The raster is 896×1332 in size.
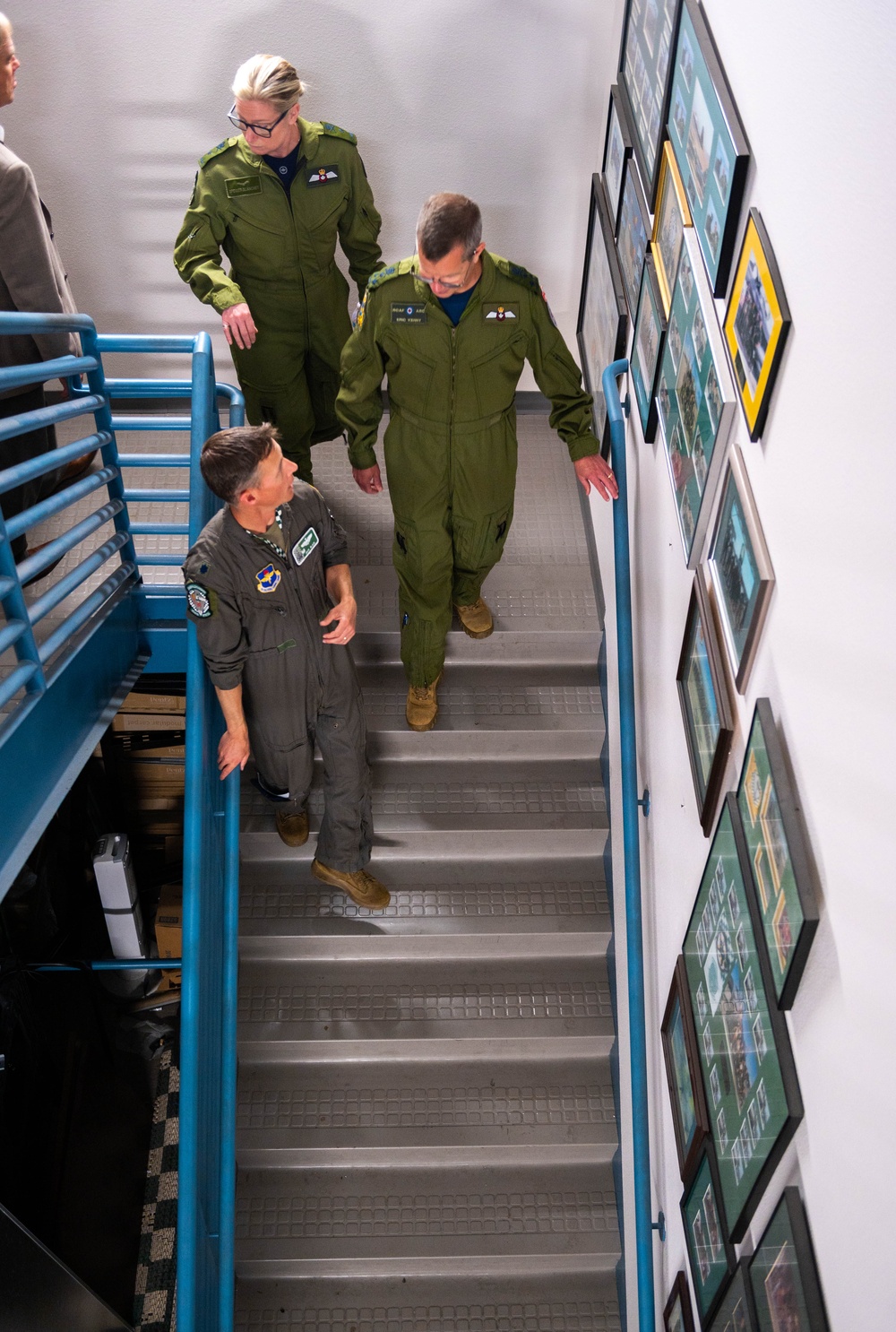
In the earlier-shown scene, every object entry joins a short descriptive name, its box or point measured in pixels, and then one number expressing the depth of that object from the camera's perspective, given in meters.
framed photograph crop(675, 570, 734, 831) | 2.30
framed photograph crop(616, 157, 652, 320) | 3.28
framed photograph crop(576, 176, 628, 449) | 3.77
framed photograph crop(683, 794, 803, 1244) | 1.92
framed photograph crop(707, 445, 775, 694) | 2.05
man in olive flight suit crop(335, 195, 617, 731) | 3.27
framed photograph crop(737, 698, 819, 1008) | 1.75
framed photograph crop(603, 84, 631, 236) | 3.62
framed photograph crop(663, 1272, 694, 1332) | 2.69
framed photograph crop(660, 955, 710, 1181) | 2.46
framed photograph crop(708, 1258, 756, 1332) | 2.05
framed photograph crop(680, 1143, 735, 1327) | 2.26
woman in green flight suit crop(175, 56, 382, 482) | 3.51
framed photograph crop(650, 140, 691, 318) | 2.72
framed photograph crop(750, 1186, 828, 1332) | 1.72
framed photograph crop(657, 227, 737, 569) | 2.37
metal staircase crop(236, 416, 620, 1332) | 3.70
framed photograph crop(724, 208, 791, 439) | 1.93
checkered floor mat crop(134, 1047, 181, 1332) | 4.12
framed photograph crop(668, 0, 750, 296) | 2.20
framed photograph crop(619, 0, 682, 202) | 2.96
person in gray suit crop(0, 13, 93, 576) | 3.01
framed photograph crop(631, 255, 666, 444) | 3.05
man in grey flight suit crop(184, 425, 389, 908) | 2.96
